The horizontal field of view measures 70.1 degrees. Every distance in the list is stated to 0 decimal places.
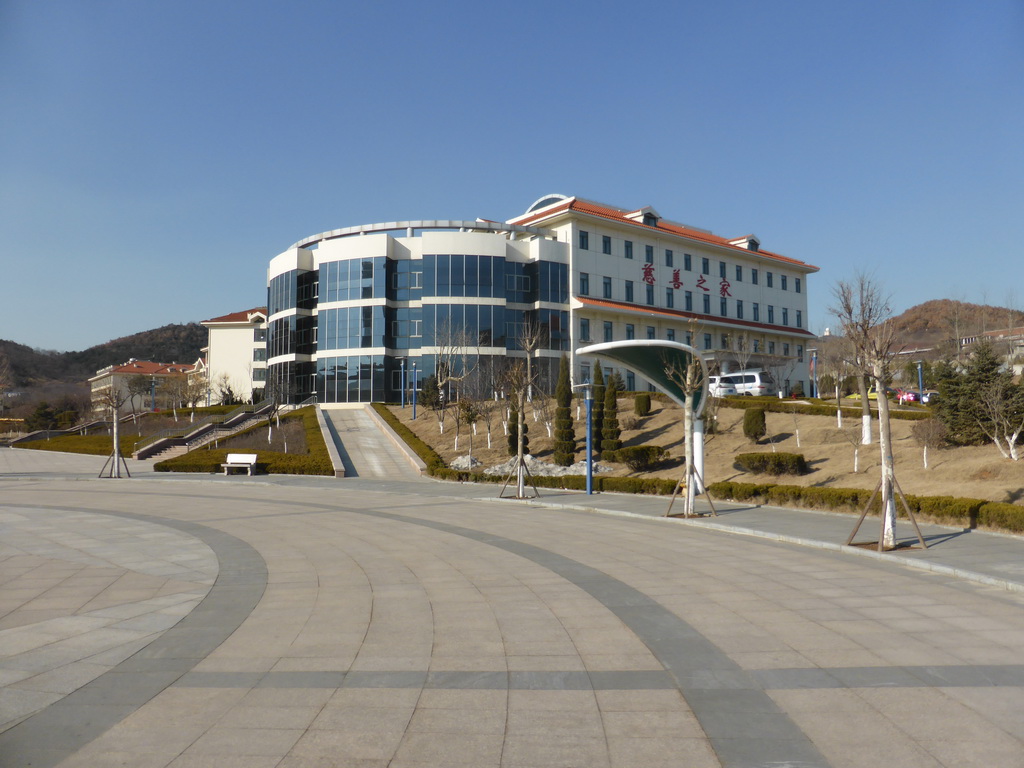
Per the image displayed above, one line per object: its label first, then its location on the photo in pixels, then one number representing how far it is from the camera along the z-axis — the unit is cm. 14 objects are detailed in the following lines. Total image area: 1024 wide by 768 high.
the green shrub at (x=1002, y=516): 1231
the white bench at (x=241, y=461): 3196
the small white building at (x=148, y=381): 6877
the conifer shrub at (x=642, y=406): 3391
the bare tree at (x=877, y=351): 1155
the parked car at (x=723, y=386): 4214
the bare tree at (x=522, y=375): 2211
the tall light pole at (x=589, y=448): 2200
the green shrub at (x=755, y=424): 2652
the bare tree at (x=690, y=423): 1648
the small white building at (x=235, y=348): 7788
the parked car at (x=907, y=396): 4293
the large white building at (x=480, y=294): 4991
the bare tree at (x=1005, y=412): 1845
